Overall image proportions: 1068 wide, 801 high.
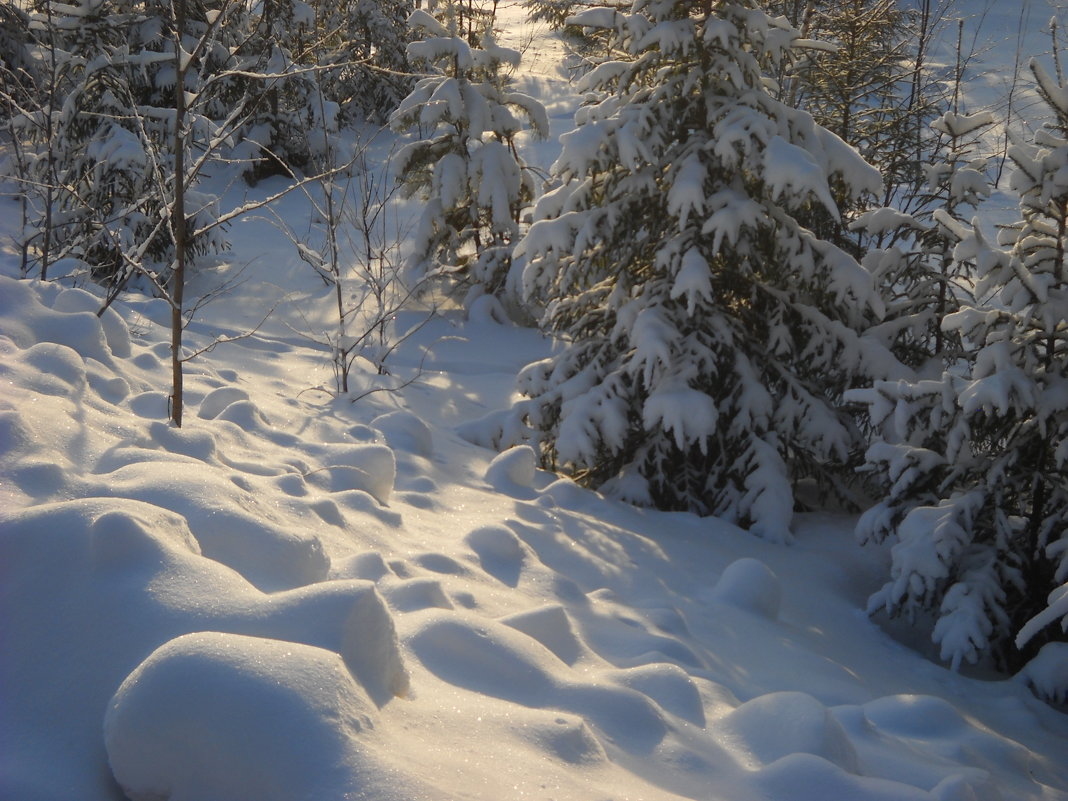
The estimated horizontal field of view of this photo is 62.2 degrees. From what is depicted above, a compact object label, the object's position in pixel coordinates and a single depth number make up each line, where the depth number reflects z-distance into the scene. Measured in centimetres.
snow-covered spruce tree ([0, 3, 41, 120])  1309
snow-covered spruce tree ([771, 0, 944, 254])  899
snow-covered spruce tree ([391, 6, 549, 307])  957
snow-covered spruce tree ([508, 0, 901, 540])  562
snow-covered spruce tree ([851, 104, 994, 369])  615
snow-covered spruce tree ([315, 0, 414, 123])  1616
